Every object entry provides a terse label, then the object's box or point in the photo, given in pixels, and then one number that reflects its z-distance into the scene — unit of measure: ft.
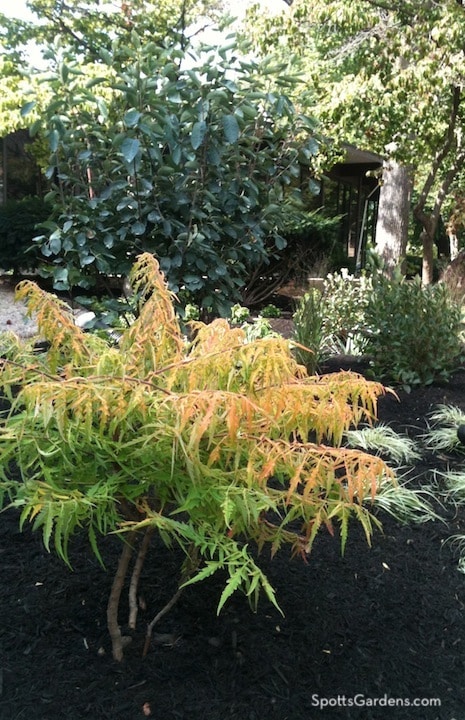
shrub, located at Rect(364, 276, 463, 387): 20.11
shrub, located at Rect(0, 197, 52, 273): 39.09
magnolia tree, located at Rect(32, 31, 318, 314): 14.10
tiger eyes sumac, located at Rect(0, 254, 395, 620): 6.11
